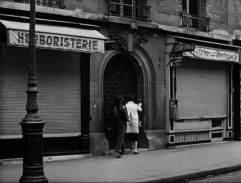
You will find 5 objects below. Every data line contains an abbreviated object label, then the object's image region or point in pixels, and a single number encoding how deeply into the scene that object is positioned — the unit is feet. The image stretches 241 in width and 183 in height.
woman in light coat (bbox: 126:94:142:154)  46.62
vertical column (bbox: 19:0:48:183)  28.86
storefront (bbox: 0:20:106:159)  39.27
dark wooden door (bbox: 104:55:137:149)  48.83
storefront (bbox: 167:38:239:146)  53.83
